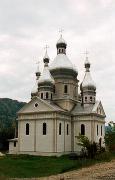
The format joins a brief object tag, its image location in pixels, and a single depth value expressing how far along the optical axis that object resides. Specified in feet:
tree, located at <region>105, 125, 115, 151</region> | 117.54
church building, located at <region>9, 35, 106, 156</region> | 158.92
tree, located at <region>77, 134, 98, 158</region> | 136.35
